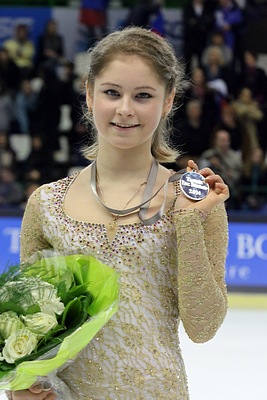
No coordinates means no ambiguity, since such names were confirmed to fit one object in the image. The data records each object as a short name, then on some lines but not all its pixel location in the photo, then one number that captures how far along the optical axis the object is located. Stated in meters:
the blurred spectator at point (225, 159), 16.17
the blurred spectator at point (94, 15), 19.19
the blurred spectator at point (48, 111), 17.55
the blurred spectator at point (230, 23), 18.11
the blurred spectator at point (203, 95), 17.00
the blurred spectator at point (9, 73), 18.19
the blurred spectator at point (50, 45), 18.42
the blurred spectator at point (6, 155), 16.84
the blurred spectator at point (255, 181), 16.11
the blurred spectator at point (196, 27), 18.00
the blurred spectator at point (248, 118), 16.91
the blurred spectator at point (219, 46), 17.89
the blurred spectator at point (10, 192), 15.73
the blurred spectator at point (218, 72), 17.58
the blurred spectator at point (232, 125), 16.80
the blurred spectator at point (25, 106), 17.81
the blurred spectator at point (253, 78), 17.70
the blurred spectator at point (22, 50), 18.34
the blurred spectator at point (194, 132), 16.49
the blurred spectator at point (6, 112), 17.93
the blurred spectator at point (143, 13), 17.80
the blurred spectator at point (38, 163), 16.73
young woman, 3.79
